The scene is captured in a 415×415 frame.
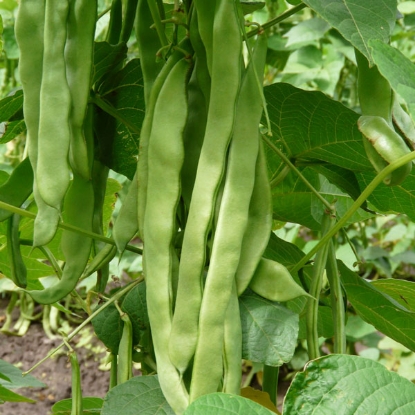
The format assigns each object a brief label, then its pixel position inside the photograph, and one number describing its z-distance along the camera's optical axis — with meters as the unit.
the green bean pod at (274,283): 0.60
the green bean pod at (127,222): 0.64
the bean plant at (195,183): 0.57
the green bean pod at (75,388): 0.64
